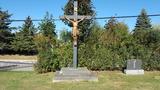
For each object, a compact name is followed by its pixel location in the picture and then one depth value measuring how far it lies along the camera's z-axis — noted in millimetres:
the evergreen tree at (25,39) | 22185
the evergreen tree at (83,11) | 8131
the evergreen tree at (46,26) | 20104
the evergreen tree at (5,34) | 22108
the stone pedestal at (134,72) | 7180
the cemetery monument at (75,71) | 5958
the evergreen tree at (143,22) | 25363
